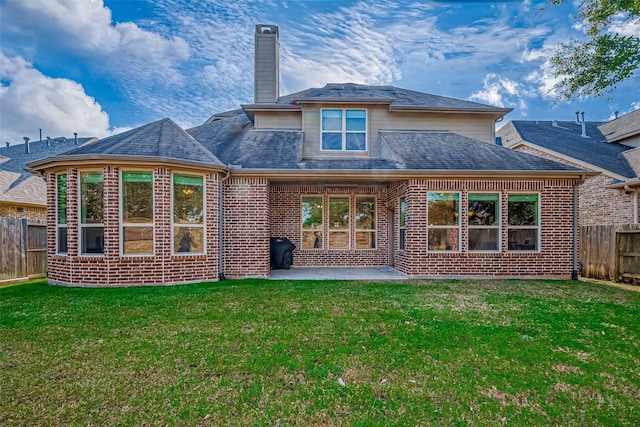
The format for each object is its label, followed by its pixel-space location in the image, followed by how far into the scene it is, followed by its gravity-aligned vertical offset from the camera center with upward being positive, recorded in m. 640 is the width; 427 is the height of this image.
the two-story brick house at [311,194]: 7.41 +0.51
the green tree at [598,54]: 6.78 +3.73
